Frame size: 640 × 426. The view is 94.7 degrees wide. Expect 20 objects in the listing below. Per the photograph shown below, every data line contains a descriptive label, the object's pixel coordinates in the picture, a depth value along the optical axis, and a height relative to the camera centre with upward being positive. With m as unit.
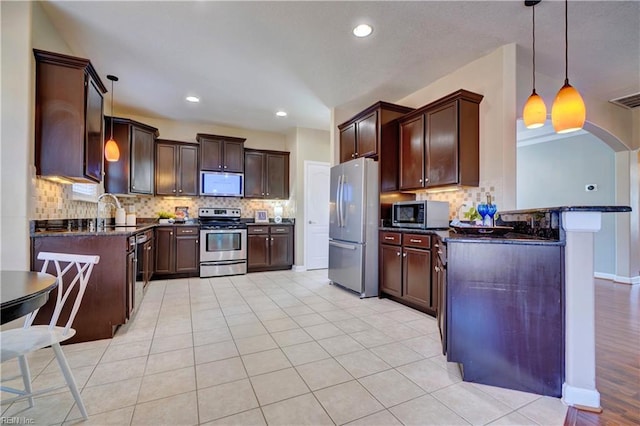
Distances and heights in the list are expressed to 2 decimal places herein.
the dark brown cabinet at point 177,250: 4.80 -0.60
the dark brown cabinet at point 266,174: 5.78 +0.81
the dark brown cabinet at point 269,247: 5.39 -0.61
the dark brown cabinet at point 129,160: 4.48 +0.86
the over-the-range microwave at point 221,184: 5.33 +0.57
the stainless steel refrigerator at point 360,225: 3.86 -0.14
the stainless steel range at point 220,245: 5.01 -0.53
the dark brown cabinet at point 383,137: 3.91 +1.05
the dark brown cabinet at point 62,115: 2.45 +0.85
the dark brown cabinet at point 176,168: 5.13 +0.82
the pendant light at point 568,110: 2.24 +0.81
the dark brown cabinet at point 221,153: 5.32 +1.14
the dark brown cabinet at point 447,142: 3.16 +0.83
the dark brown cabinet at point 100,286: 2.39 -0.62
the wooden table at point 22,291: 1.06 -0.31
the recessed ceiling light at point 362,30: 2.72 +1.74
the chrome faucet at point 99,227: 3.04 -0.13
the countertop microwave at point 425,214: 3.26 +0.01
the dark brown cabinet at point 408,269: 3.12 -0.64
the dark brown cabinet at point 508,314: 1.75 -0.62
